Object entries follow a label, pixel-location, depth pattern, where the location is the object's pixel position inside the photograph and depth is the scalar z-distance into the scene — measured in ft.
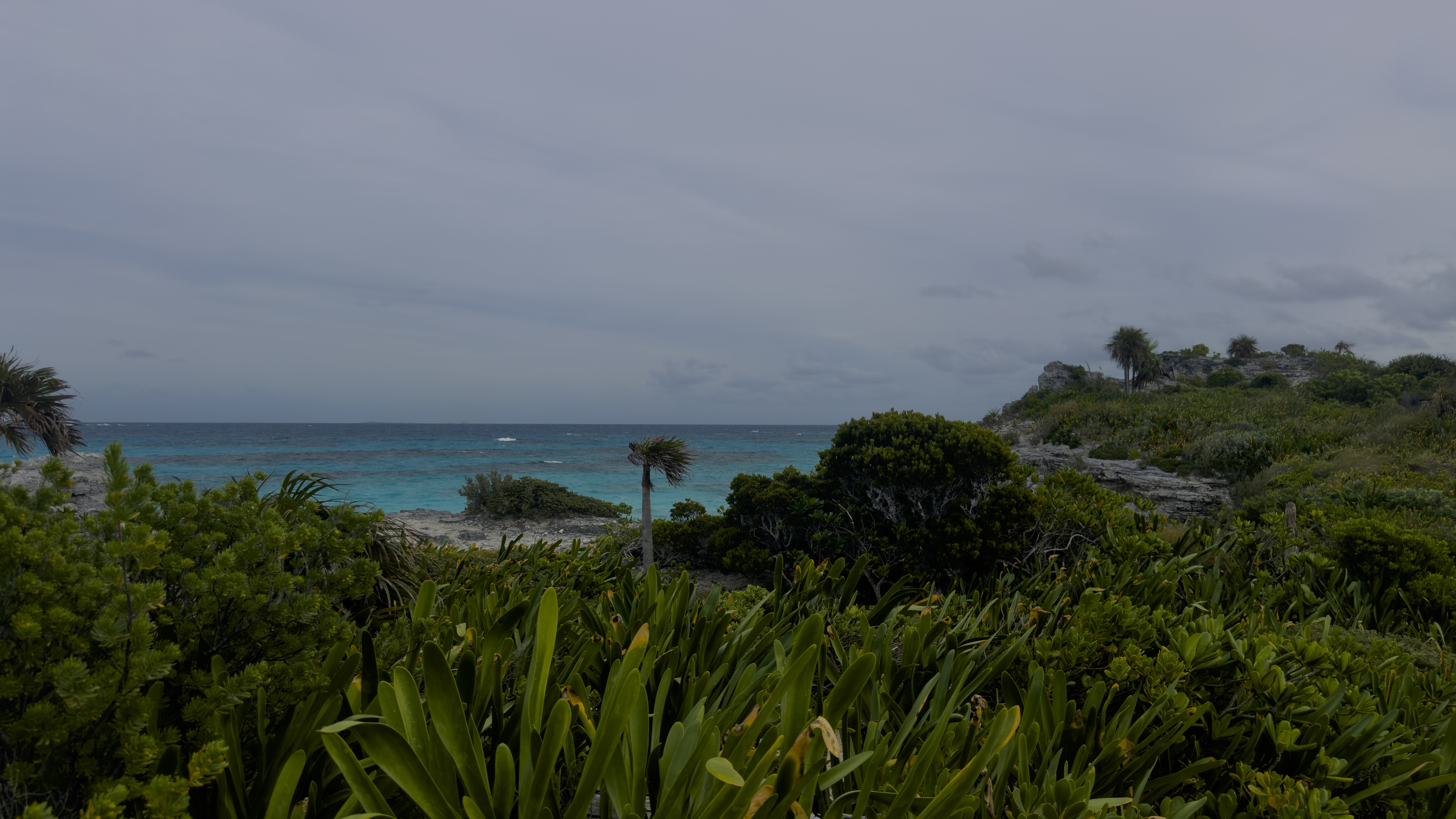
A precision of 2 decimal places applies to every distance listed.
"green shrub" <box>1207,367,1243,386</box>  114.32
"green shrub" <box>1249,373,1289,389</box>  111.65
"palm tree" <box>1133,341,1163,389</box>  119.44
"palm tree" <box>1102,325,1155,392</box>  118.21
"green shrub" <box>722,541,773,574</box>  25.04
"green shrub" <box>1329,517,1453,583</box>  16.47
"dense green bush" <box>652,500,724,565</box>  28.53
